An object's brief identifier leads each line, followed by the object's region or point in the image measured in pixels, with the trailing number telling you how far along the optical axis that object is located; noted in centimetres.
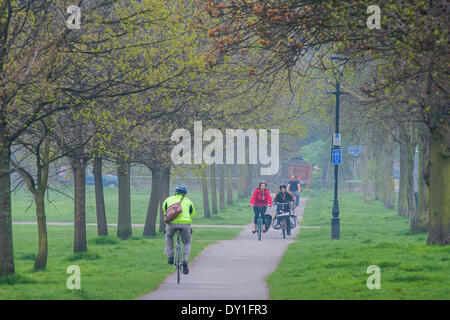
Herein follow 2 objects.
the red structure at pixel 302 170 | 8131
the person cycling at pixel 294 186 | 4200
